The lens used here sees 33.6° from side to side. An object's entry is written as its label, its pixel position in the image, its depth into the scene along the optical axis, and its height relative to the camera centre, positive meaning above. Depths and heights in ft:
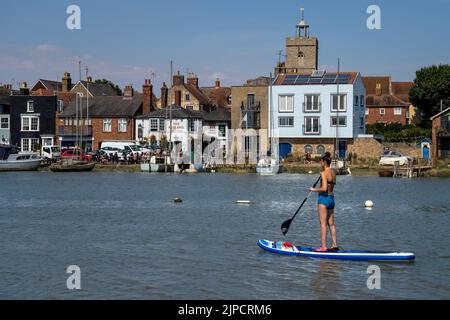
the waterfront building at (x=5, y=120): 362.53 +20.59
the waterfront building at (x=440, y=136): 296.30 +10.38
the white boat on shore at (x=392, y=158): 278.87 +1.57
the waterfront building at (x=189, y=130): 337.93 +14.79
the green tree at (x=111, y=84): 524.65 +56.37
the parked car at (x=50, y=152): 326.65 +4.55
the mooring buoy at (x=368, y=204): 150.00 -8.44
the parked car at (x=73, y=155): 308.85 +3.03
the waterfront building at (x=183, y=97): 359.46 +31.59
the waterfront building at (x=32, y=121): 358.84 +19.92
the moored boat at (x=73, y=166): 291.79 -1.53
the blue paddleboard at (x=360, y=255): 81.51 -10.18
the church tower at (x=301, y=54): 361.71 +52.44
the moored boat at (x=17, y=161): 301.84 +0.47
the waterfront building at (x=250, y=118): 324.19 +19.56
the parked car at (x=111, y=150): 323.78 +5.33
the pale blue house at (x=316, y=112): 308.81 +21.23
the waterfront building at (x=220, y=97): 374.22 +32.88
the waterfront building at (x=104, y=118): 346.74 +20.58
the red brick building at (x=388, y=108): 415.23 +30.49
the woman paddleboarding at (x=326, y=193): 78.78 -3.36
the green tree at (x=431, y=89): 376.68 +37.01
